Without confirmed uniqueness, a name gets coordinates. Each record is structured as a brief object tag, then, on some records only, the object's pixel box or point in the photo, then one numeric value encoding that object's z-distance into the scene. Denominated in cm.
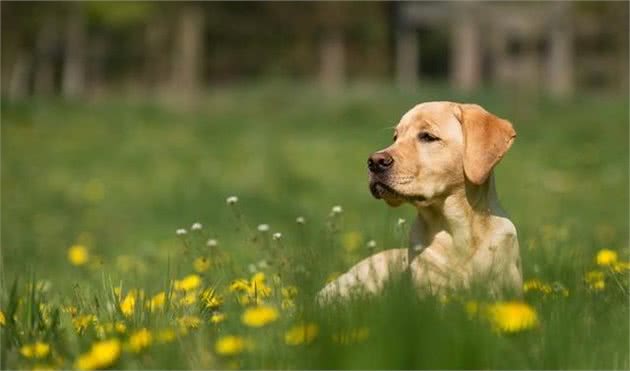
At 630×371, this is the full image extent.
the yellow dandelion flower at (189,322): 609
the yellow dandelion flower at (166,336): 533
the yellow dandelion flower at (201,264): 803
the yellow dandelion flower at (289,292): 632
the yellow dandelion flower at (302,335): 525
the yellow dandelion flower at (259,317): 515
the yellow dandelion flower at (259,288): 666
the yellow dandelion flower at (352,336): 520
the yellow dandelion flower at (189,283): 765
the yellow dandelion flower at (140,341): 529
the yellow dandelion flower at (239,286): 701
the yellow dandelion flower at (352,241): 1120
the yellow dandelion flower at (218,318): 611
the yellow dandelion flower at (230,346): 499
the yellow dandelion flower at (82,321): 634
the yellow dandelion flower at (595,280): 758
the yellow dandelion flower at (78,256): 1109
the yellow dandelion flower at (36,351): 549
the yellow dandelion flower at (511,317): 523
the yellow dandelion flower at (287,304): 608
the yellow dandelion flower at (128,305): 642
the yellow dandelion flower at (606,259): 845
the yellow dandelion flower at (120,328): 572
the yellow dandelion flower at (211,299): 669
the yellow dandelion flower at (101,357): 502
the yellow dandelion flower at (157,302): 635
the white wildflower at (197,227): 828
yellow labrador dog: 800
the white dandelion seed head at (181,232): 815
